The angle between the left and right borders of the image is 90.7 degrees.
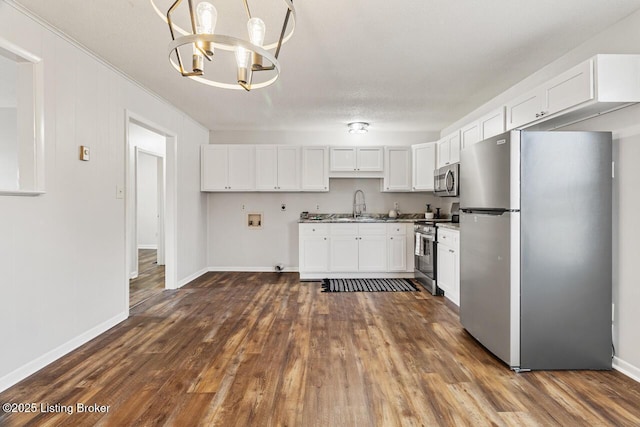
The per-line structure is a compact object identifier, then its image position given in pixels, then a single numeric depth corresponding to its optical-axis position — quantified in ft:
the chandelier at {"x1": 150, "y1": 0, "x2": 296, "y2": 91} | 4.65
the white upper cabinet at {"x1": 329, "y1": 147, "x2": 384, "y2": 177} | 17.19
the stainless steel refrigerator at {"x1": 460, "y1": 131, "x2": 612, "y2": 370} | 7.17
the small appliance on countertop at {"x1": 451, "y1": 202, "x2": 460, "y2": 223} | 14.57
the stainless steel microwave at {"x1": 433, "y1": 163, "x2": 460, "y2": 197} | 12.86
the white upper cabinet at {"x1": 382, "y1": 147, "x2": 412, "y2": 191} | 17.20
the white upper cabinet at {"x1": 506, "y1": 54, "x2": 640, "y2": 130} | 6.57
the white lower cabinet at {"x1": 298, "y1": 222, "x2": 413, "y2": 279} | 16.14
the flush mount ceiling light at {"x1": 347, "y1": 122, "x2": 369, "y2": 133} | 16.21
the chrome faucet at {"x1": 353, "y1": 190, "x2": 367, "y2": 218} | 18.40
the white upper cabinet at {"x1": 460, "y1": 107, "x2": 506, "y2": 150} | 10.00
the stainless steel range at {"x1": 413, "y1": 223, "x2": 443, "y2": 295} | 13.50
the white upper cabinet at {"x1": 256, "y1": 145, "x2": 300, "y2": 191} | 17.26
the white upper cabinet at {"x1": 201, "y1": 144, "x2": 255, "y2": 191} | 17.34
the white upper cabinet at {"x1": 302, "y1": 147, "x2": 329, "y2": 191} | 17.20
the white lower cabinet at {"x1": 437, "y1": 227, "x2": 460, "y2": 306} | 11.48
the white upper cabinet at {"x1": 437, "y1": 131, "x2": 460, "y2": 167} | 13.38
